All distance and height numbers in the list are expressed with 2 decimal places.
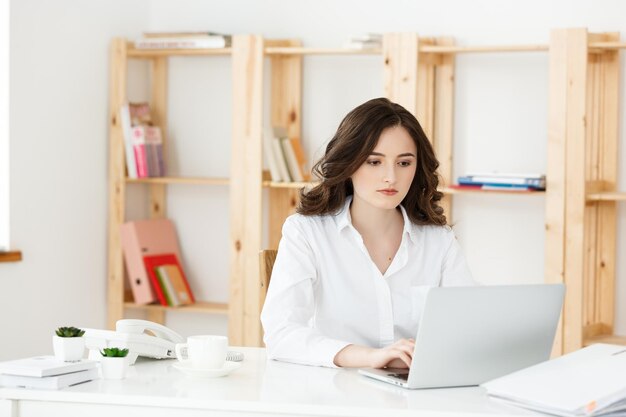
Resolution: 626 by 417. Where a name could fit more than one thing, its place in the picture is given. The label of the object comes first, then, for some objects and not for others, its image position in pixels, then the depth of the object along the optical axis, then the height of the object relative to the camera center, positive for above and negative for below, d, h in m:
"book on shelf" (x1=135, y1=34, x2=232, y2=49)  4.37 +0.70
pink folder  4.51 -0.23
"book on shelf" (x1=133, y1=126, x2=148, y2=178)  4.50 +0.23
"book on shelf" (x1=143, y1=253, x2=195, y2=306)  4.55 -0.37
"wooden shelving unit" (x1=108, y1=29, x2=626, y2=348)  3.84 +0.23
